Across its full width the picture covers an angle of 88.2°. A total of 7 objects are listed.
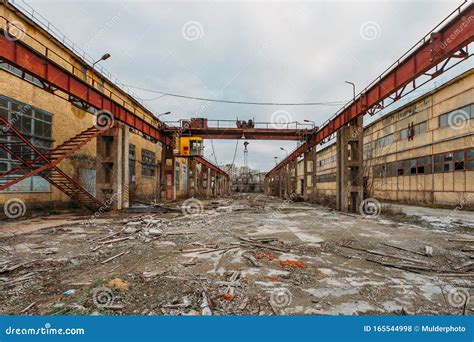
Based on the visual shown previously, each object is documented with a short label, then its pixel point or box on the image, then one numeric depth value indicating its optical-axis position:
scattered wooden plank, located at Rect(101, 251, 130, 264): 5.07
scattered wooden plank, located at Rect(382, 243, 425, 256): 5.93
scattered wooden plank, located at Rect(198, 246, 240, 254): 5.79
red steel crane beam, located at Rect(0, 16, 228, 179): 7.50
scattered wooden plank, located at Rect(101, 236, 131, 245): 6.57
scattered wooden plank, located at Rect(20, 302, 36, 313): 3.10
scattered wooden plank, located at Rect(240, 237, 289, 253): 5.92
